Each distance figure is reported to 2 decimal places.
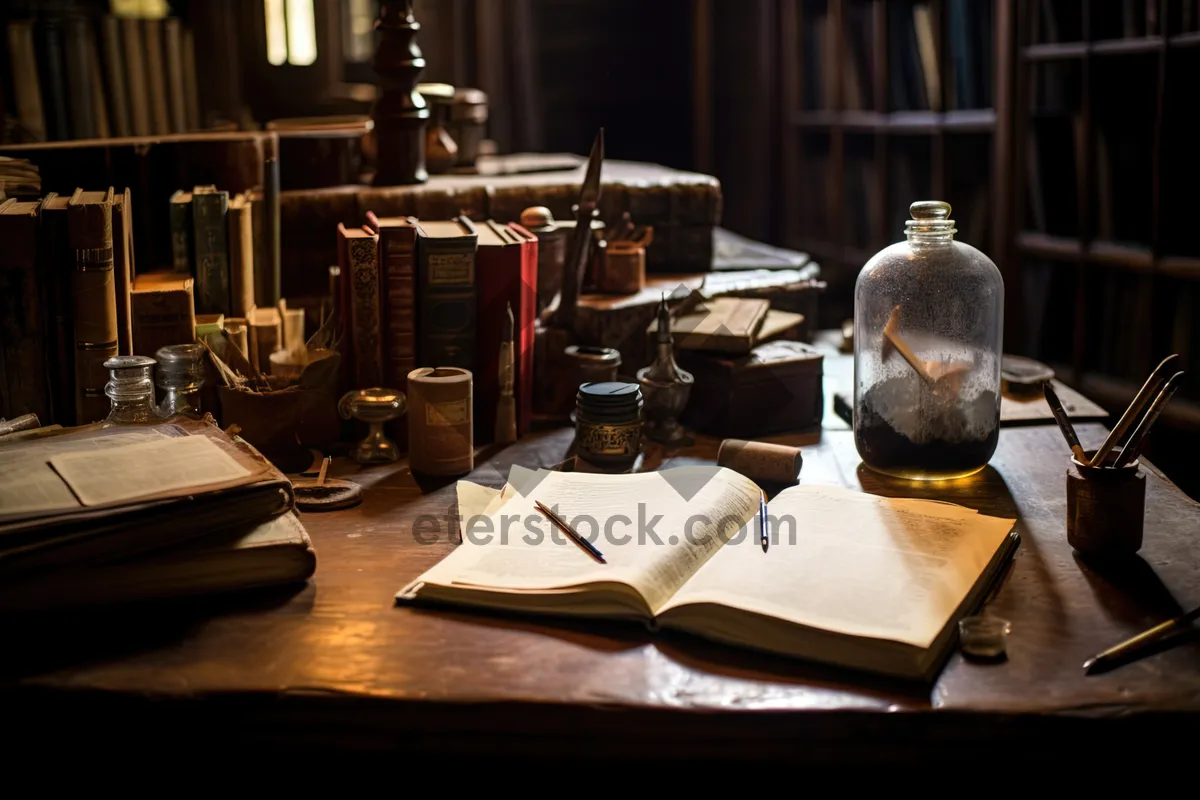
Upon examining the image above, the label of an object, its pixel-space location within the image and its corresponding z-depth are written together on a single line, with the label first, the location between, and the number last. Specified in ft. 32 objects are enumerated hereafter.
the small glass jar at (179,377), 5.16
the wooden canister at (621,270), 6.93
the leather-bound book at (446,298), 5.62
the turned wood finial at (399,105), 6.91
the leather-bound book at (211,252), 5.91
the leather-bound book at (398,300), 5.61
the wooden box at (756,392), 5.79
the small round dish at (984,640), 3.52
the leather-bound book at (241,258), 5.97
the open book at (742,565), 3.55
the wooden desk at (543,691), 3.22
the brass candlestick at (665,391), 5.67
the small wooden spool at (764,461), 5.10
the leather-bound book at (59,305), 5.11
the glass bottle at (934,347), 4.98
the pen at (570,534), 4.07
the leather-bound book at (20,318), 5.01
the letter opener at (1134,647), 3.41
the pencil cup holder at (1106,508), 4.16
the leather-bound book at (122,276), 5.30
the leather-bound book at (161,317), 5.44
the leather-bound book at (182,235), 5.91
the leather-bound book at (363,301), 5.60
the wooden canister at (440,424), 5.17
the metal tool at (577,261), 6.43
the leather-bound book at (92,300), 5.10
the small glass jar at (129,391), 4.84
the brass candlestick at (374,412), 5.33
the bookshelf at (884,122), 10.74
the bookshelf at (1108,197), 8.33
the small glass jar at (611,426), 5.27
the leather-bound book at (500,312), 5.72
